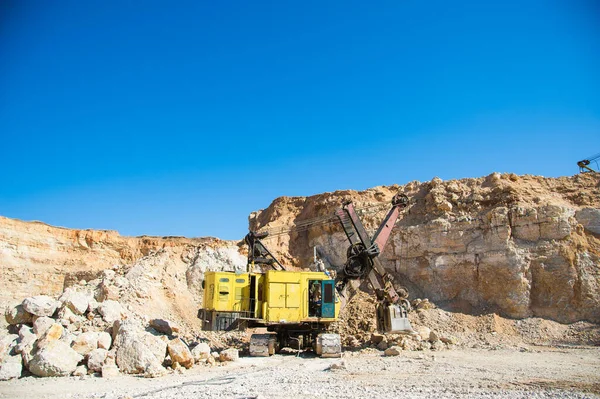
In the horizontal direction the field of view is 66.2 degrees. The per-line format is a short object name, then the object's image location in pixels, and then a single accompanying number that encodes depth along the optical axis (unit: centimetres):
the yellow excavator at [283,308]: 1243
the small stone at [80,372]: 931
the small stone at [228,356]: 1158
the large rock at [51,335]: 974
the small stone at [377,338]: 1403
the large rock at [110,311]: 1205
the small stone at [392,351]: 1186
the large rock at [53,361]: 920
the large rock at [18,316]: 1145
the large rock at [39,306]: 1152
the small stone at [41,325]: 1069
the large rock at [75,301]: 1184
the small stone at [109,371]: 927
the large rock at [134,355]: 962
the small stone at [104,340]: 1017
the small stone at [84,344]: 994
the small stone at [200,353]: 1124
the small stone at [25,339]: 977
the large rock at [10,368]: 910
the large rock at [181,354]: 1027
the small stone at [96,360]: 953
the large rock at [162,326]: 1357
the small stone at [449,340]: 1393
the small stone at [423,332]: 1458
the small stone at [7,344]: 964
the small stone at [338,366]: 986
